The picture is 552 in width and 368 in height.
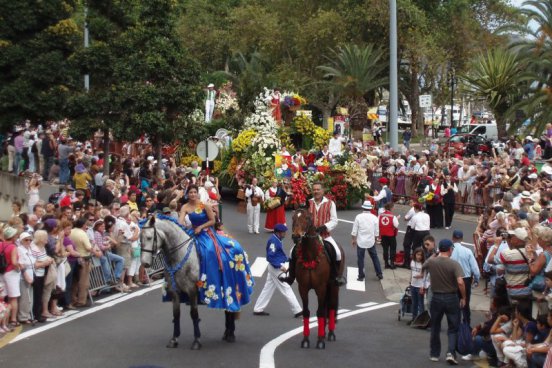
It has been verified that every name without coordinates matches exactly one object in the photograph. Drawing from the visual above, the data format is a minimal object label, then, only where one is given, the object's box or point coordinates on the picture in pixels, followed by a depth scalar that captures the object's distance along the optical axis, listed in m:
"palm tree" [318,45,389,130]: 57.84
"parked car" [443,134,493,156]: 45.34
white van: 64.30
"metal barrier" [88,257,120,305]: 19.20
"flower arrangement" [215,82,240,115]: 40.57
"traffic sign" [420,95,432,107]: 36.94
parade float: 32.06
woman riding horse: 14.77
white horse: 14.74
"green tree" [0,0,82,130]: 33.00
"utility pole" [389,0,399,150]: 34.19
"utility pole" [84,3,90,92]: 33.81
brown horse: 14.82
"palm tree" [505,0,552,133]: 38.75
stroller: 17.69
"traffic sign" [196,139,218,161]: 31.75
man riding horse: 15.30
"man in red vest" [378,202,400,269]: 23.16
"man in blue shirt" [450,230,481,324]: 15.90
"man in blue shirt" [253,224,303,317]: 17.22
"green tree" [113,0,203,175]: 32.44
